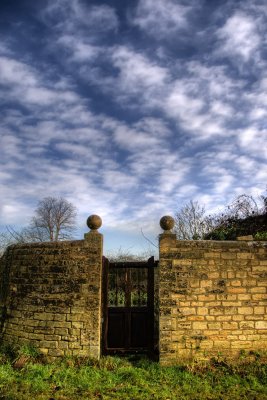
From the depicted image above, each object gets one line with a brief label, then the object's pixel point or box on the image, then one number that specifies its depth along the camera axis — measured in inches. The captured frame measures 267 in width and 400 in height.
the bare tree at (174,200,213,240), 697.8
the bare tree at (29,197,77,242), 980.6
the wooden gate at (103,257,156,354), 277.1
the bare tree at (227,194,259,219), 579.2
